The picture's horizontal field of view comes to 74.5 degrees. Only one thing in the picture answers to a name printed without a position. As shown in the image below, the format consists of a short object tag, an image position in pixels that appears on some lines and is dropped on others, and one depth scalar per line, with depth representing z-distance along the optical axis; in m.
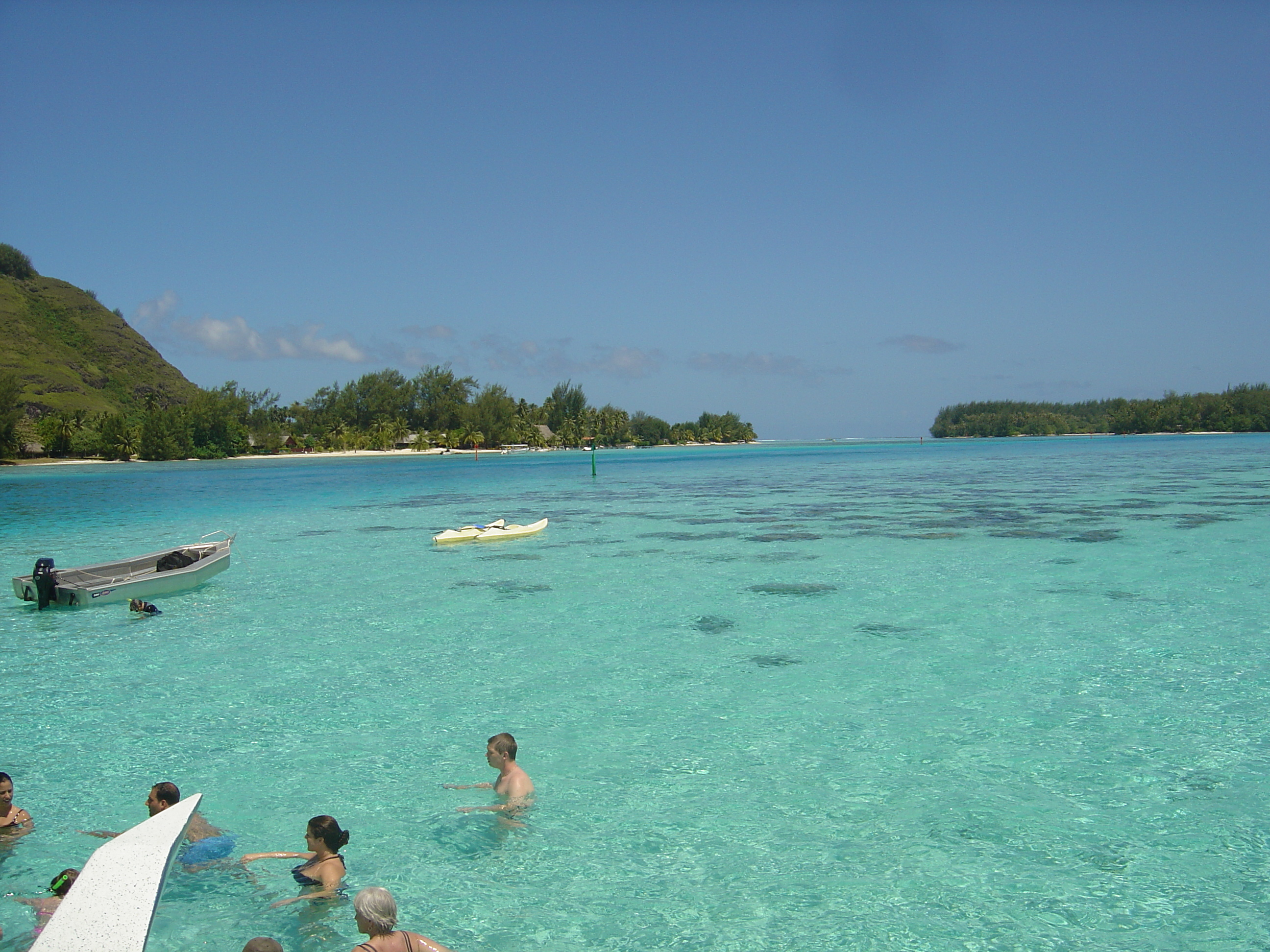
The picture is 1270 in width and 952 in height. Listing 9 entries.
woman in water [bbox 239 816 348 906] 6.29
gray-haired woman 4.70
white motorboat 17.17
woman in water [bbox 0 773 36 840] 7.12
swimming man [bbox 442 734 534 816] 7.74
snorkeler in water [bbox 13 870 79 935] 5.85
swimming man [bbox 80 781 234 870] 6.76
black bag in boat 19.11
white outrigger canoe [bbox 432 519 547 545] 26.41
